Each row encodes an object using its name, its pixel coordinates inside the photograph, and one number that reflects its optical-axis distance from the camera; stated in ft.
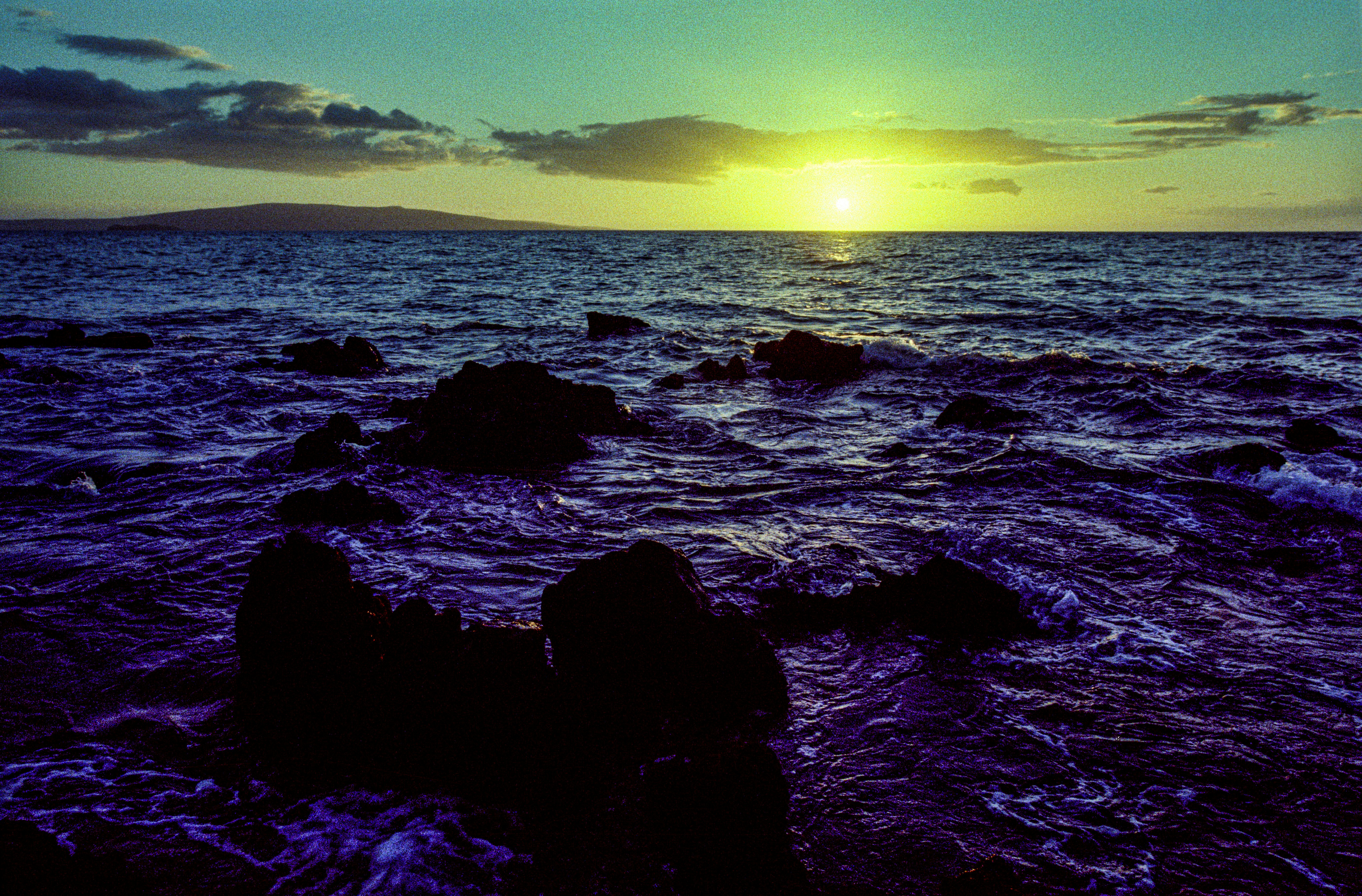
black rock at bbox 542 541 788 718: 12.59
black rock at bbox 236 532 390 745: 12.26
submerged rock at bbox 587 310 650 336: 71.00
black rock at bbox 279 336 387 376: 49.73
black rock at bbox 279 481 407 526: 22.13
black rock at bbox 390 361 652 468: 28.94
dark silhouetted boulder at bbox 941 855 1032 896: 8.91
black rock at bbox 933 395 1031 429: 35.35
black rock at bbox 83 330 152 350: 59.11
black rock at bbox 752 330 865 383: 49.03
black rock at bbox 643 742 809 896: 9.57
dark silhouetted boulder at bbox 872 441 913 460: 30.25
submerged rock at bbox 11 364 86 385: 43.83
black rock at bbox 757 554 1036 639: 15.78
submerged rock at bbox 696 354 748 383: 48.80
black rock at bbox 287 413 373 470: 28.12
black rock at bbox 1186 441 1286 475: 26.32
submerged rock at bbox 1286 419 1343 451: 31.01
